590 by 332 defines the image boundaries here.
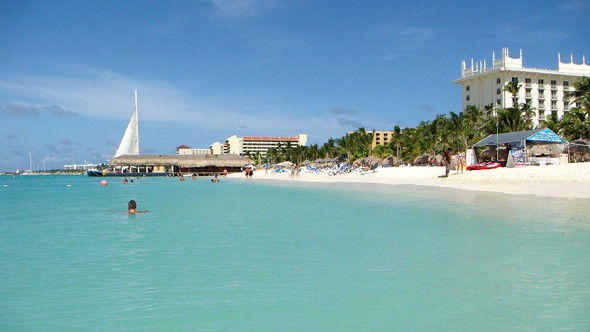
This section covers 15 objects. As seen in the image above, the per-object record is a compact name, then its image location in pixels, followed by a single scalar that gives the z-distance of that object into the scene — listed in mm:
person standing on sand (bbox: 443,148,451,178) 29031
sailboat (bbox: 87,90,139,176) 82375
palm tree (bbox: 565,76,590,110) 41688
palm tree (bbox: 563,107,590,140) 42375
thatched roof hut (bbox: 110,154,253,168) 78625
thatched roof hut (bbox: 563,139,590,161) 30969
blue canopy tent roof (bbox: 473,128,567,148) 27516
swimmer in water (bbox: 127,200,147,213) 14672
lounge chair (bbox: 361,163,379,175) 42781
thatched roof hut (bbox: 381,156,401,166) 64875
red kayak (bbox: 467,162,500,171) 29266
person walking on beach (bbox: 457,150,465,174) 31006
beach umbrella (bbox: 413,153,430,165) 56369
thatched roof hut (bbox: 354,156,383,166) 66000
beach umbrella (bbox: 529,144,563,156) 31141
